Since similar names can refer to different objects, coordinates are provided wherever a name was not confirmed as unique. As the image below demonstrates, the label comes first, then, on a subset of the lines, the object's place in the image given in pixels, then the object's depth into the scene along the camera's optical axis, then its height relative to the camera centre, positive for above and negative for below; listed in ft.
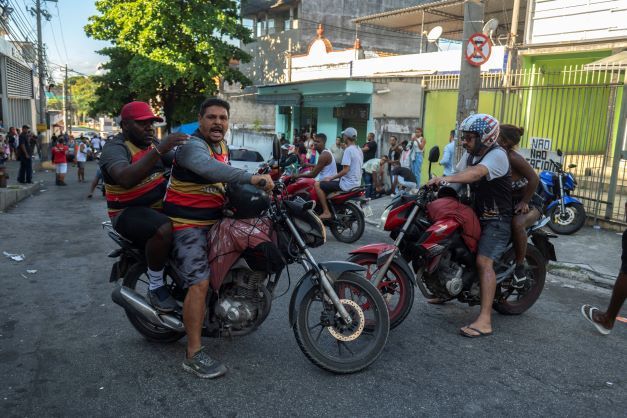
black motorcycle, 11.16 -3.53
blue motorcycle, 29.01 -3.78
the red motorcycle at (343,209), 26.45 -4.04
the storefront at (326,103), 65.67 +3.49
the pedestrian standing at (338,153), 40.67 -1.87
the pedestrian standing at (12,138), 79.64 -3.42
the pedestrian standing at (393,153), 47.53 -2.11
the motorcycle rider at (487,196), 13.82 -1.67
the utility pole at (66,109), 155.02 +2.48
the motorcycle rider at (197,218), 11.16 -2.07
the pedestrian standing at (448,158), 35.18 -1.67
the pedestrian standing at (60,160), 53.36 -4.42
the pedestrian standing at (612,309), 13.57 -4.63
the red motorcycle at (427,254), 13.74 -3.25
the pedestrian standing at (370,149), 52.53 -1.90
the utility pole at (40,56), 95.73 +10.95
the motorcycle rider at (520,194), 14.80 -1.67
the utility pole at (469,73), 29.04 +3.35
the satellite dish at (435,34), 66.33 +12.44
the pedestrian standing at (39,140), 93.42 -4.39
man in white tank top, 27.14 -1.89
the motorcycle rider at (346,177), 26.66 -2.49
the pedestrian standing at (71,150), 79.54 -5.04
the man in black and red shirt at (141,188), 10.97 -1.51
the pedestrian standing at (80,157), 59.31 -4.38
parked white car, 48.96 -3.11
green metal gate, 30.73 +1.09
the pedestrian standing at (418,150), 44.75 -1.53
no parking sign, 28.45 +4.58
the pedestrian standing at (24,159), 51.74 -4.26
